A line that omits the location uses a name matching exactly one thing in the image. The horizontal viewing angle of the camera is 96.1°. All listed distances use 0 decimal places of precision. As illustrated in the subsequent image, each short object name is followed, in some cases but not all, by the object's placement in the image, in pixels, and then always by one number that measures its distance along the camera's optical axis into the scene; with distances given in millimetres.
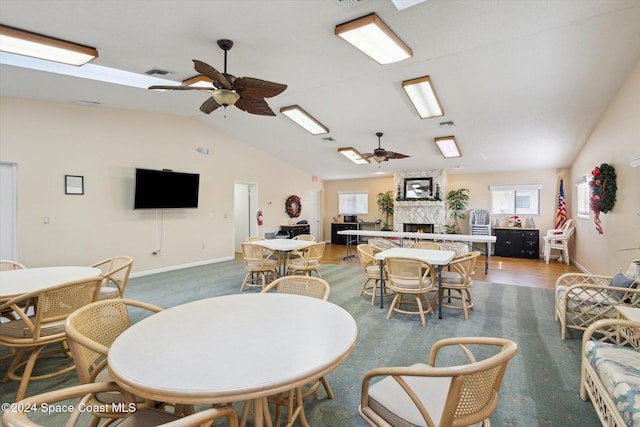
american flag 7471
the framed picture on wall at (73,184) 4777
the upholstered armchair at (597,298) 2605
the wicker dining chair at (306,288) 2068
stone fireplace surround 8906
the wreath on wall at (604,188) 3943
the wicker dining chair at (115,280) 2970
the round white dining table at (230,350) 959
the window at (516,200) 8203
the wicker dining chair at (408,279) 3318
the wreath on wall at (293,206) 9305
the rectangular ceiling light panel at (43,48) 2805
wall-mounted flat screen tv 5555
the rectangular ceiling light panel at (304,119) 5469
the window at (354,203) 10875
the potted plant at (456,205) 8766
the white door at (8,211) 4234
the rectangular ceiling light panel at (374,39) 2859
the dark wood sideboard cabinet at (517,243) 7660
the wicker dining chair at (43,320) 1960
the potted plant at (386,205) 10102
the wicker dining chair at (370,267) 3992
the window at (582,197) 5836
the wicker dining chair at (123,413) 817
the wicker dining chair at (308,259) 4566
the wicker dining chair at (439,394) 1047
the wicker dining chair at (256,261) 4555
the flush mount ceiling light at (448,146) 6340
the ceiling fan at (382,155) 5471
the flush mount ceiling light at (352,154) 7439
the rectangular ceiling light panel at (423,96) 4266
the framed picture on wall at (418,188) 9067
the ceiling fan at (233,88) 2707
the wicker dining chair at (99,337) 1292
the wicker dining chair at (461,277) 3467
